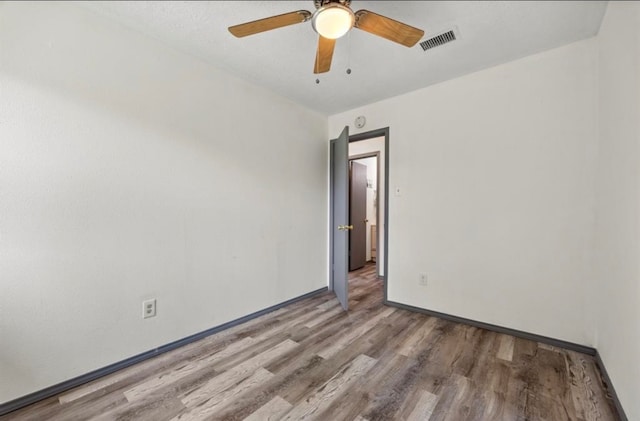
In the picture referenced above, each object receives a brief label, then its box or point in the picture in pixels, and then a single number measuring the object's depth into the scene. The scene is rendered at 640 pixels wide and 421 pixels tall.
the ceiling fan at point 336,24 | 1.35
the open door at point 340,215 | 2.91
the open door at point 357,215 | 4.54
